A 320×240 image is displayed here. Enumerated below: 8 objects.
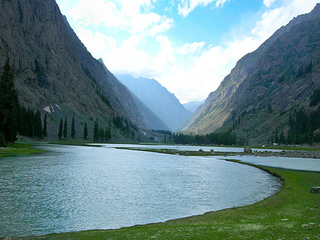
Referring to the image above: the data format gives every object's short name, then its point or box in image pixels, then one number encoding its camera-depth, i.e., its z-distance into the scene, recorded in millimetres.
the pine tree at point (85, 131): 189625
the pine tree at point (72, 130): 179000
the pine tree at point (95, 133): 196600
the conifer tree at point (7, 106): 73062
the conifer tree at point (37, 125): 142000
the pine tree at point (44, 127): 155412
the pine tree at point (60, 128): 165738
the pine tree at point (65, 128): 169312
